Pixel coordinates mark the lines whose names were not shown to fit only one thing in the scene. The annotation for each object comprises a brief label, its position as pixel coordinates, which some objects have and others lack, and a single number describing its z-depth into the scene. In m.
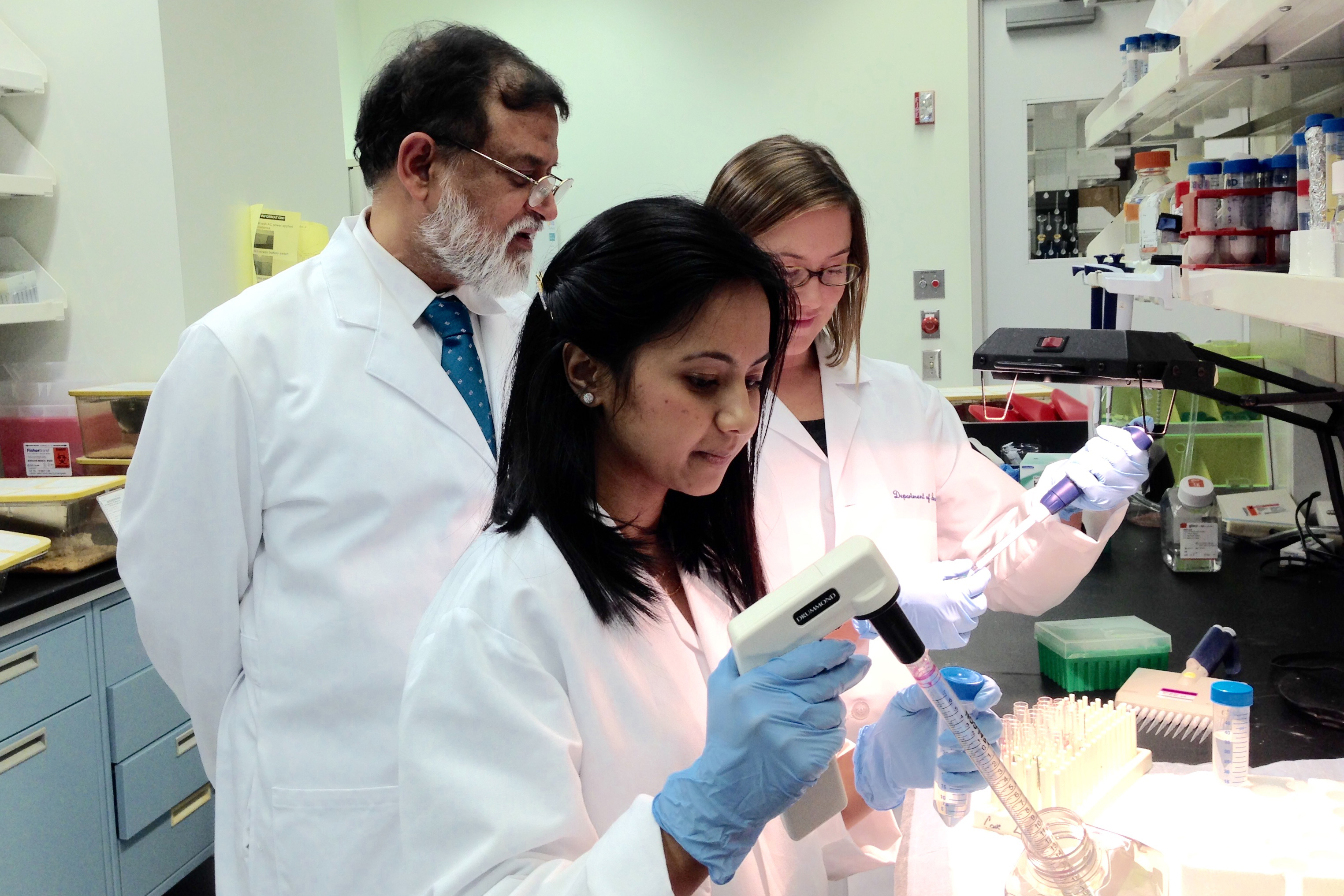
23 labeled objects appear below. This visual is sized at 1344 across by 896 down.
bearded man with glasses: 1.54
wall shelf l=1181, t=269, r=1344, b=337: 1.11
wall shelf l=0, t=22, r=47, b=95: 2.78
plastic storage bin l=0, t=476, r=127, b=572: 2.47
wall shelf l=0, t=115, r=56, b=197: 2.92
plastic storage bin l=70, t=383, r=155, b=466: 2.81
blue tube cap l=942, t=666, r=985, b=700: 1.19
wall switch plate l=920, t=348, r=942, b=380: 4.61
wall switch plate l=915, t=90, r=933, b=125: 4.46
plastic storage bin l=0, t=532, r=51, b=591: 2.27
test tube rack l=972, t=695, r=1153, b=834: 1.31
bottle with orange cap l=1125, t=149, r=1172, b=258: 2.14
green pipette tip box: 1.70
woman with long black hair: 0.89
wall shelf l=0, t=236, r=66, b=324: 2.97
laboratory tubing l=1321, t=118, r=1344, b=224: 1.27
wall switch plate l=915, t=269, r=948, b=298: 4.55
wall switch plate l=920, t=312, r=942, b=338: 4.57
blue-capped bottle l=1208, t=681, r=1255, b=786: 1.32
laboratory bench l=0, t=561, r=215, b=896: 2.29
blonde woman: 1.58
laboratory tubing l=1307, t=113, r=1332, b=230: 1.30
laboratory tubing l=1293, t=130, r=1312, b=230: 1.38
